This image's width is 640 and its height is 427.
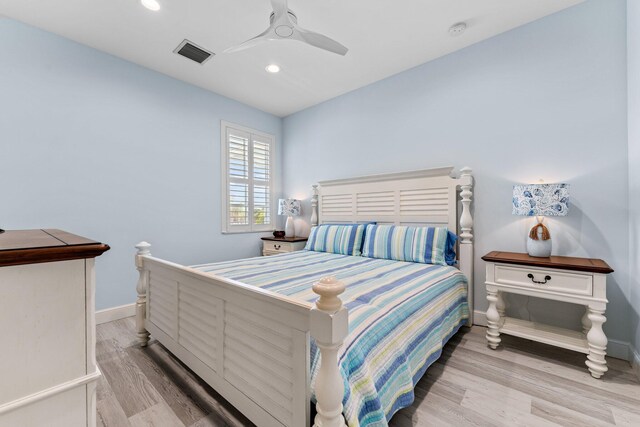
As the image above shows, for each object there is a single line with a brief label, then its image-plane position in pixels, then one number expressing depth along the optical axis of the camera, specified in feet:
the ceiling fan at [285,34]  6.38
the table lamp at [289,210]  13.65
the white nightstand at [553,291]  5.99
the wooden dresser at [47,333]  2.14
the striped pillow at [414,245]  8.44
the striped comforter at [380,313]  3.62
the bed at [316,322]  3.46
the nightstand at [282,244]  12.57
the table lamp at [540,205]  6.68
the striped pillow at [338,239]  10.09
